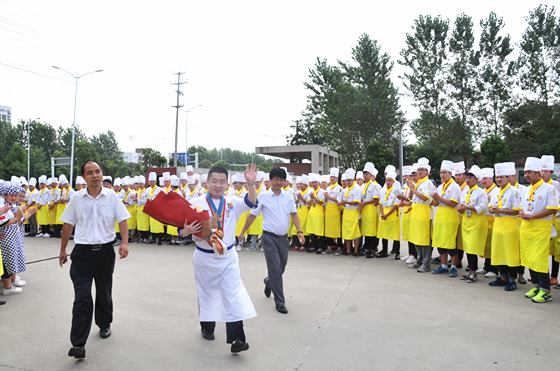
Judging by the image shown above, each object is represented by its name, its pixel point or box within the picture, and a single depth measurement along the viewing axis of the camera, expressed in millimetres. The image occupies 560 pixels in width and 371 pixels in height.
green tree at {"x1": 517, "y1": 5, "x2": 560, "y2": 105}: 32750
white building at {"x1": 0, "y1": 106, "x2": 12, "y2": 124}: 100625
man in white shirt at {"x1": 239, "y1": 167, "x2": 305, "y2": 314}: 5340
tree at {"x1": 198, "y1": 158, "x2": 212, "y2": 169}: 108038
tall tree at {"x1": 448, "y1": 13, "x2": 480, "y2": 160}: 35438
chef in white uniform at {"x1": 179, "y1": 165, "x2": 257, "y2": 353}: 3912
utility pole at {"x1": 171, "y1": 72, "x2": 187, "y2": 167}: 39531
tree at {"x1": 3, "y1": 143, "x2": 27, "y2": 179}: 45866
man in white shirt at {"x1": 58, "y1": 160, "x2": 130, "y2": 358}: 4023
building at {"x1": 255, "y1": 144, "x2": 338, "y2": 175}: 35062
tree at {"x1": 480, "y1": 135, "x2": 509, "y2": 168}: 29973
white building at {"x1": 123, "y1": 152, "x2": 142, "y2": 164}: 159750
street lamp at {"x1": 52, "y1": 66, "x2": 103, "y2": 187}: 30428
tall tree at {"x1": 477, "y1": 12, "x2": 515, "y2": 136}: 34531
